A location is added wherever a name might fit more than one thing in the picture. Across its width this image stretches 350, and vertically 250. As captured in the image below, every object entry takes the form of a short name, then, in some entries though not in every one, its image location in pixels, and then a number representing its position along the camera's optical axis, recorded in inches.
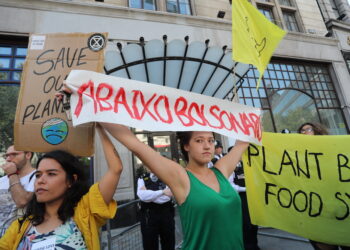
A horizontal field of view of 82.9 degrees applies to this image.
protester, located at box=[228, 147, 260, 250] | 144.3
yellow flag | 92.9
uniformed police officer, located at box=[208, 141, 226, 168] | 176.9
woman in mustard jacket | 54.3
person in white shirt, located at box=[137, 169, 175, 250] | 126.1
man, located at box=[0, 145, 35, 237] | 76.5
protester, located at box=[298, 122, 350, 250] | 108.4
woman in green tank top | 55.7
